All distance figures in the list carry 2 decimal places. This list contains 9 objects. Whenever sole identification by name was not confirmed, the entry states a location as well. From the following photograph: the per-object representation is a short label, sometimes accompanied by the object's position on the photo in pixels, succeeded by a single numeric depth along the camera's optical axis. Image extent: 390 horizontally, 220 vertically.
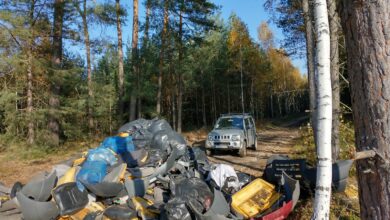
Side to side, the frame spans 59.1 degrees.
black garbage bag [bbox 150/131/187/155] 8.97
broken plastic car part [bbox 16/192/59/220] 5.62
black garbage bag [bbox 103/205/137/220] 5.62
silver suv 13.27
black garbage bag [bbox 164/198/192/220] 5.26
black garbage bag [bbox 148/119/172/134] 9.76
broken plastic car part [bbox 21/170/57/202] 6.10
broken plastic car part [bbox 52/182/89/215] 5.82
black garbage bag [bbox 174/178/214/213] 5.82
